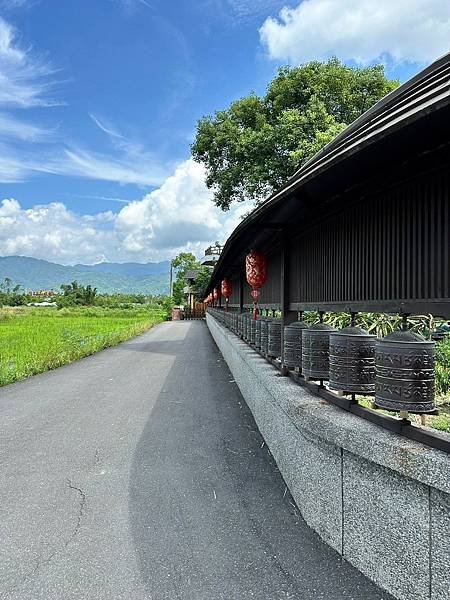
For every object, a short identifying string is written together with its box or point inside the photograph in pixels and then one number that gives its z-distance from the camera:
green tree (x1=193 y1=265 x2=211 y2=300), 41.13
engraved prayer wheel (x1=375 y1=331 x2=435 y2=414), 2.40
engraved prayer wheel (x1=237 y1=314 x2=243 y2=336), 10.48
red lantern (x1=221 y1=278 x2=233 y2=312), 15.14
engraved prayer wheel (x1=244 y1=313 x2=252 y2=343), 8.55
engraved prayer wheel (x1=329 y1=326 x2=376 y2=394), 2.92
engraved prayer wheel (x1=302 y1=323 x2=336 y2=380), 3.50
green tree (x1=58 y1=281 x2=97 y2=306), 72.44
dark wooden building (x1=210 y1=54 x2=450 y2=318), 2.21
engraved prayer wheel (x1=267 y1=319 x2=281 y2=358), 5.52
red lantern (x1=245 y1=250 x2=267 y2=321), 7.24
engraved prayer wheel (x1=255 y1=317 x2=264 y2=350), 6.78
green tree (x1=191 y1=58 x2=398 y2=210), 16.48
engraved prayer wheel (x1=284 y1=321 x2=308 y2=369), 4.29
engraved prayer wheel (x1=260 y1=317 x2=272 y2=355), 5.98
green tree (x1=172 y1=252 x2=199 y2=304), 59.25
